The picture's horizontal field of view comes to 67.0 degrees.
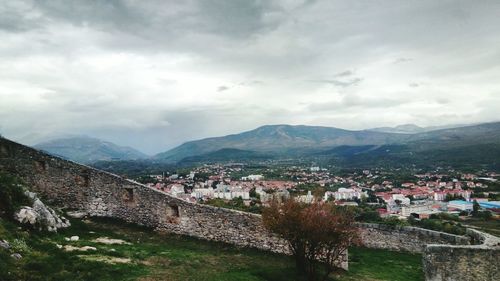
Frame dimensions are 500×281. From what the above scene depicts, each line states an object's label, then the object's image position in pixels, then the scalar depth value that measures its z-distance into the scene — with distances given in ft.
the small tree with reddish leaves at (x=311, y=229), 39.68
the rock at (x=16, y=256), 28.69
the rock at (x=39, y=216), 37.76
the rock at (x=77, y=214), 53.36
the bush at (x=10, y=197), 37.14
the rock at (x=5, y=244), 29.12
